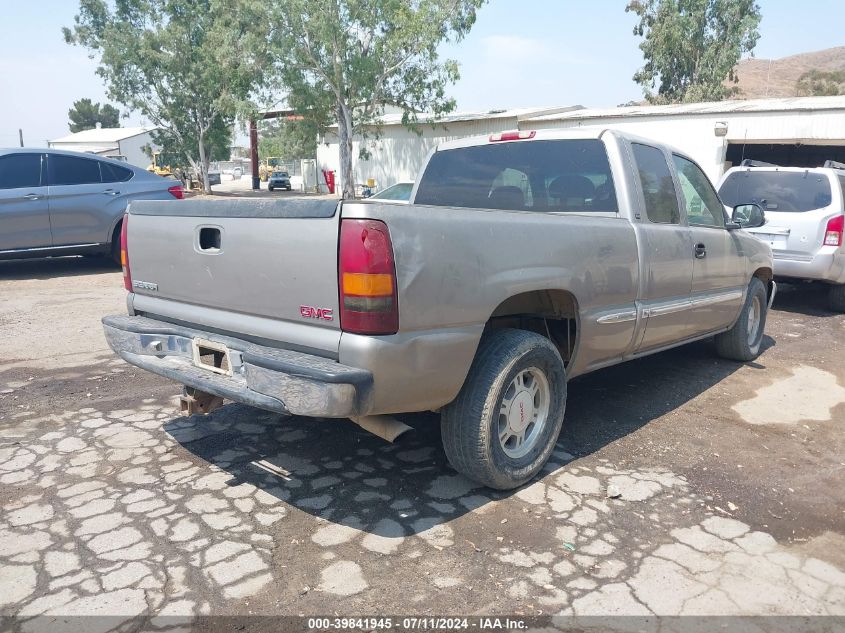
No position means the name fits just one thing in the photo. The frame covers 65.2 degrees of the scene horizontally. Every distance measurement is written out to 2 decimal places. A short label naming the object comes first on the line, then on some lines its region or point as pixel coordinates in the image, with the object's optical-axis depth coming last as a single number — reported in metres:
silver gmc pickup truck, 2.64
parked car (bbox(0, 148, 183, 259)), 8.66
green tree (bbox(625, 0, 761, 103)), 39.81
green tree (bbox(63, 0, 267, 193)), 29.12
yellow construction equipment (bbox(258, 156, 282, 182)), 71.60
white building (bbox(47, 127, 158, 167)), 60.59
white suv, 7.75
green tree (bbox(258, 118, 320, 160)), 30.68
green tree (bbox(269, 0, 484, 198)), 26.36
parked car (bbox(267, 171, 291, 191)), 47.25
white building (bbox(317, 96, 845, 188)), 15.72
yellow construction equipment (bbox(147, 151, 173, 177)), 39.95
